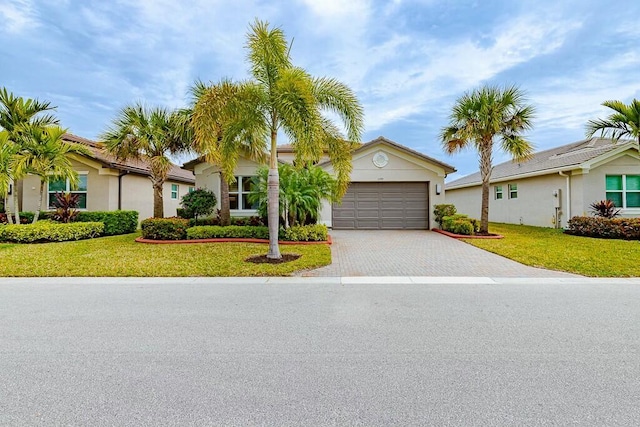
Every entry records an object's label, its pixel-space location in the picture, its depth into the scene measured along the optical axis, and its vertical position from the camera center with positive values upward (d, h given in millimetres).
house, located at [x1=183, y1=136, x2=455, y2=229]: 18656 +1448
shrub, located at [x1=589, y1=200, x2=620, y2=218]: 15258 +363
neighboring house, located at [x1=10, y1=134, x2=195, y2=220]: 17484 +1600
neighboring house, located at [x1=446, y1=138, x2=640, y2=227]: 16516 +1738
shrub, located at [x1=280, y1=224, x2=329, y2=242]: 13156 -600
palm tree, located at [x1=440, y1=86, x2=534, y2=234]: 14570 +3951
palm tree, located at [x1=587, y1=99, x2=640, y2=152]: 14320 +3865
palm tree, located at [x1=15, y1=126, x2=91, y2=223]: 13969 +2473
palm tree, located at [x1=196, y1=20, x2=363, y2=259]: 9391 +3122
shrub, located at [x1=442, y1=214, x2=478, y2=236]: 15508 -317
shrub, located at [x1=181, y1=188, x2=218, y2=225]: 15703 +643
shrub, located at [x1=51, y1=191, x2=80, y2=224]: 15484 +376
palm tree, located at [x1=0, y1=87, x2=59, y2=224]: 14766 +4291
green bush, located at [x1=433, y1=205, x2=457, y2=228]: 17792 +324
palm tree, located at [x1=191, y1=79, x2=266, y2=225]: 9797 +2691
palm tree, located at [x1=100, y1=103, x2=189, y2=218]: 14156 +3274
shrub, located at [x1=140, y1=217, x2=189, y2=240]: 13641 -432
